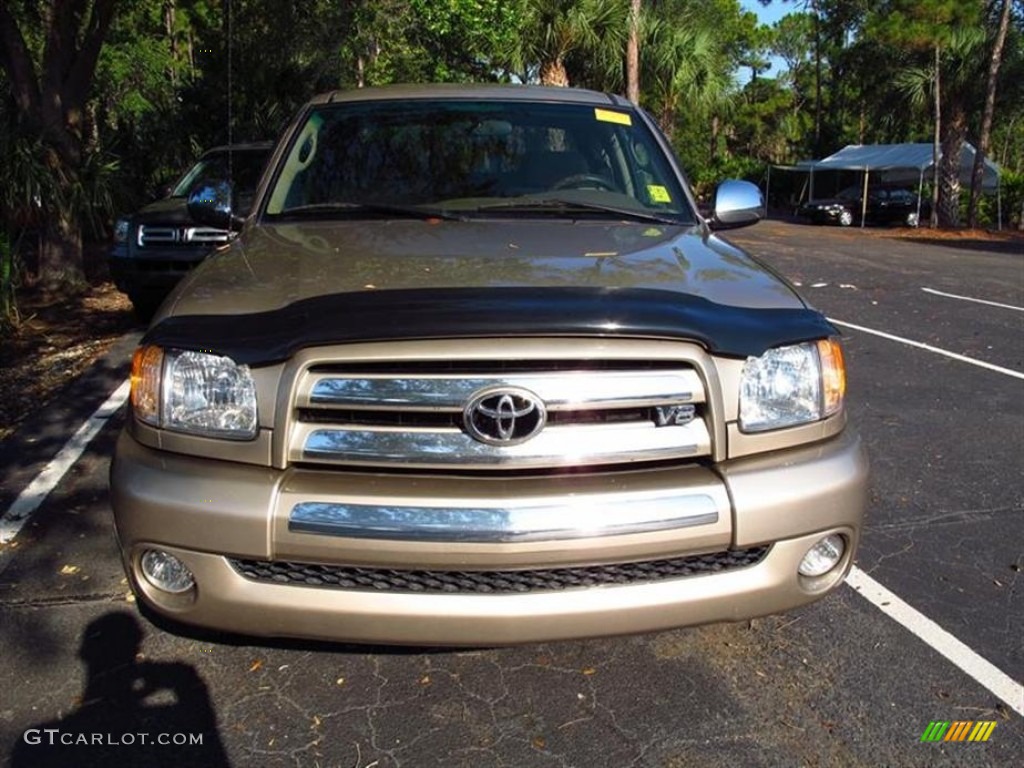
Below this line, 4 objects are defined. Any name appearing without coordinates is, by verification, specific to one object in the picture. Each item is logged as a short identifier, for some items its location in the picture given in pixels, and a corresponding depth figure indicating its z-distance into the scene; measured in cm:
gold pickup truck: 221
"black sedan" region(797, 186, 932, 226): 3005
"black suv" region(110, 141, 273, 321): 789
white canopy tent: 3050
